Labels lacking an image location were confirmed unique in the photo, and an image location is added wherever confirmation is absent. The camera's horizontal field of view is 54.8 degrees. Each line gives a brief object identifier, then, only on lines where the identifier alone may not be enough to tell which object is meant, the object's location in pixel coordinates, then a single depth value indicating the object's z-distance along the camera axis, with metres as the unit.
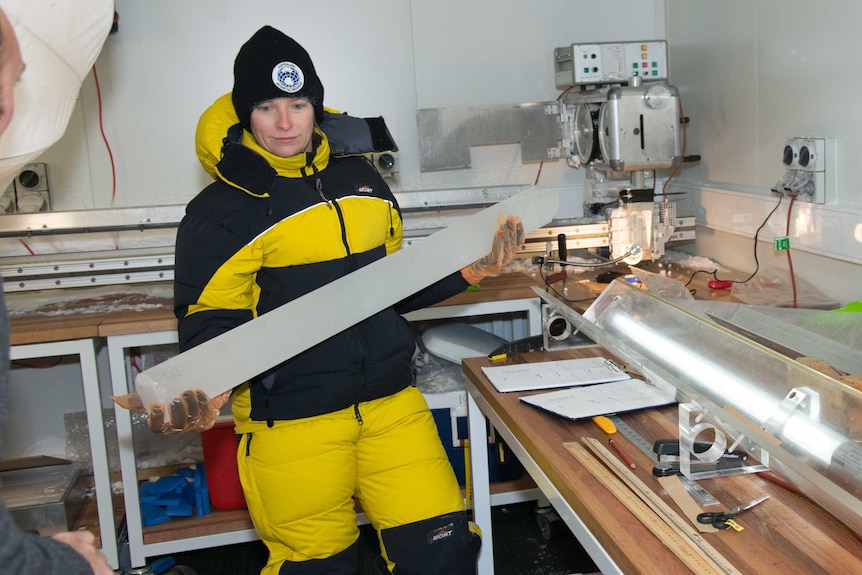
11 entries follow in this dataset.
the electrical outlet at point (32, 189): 3.11
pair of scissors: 1.23
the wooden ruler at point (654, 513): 1.13
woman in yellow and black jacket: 1.87
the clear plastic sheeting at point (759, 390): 1.18
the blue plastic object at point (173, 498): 2.83
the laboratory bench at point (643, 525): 1.14
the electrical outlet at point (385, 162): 3.22
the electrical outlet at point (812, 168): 2.33
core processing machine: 2.64
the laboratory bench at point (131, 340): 2.56
